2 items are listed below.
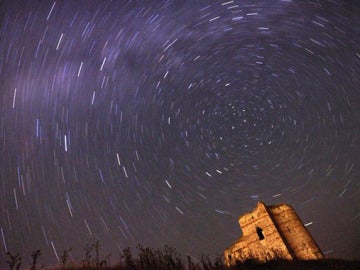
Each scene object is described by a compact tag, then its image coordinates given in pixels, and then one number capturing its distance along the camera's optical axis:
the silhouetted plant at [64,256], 14.89
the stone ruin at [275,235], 23.73
